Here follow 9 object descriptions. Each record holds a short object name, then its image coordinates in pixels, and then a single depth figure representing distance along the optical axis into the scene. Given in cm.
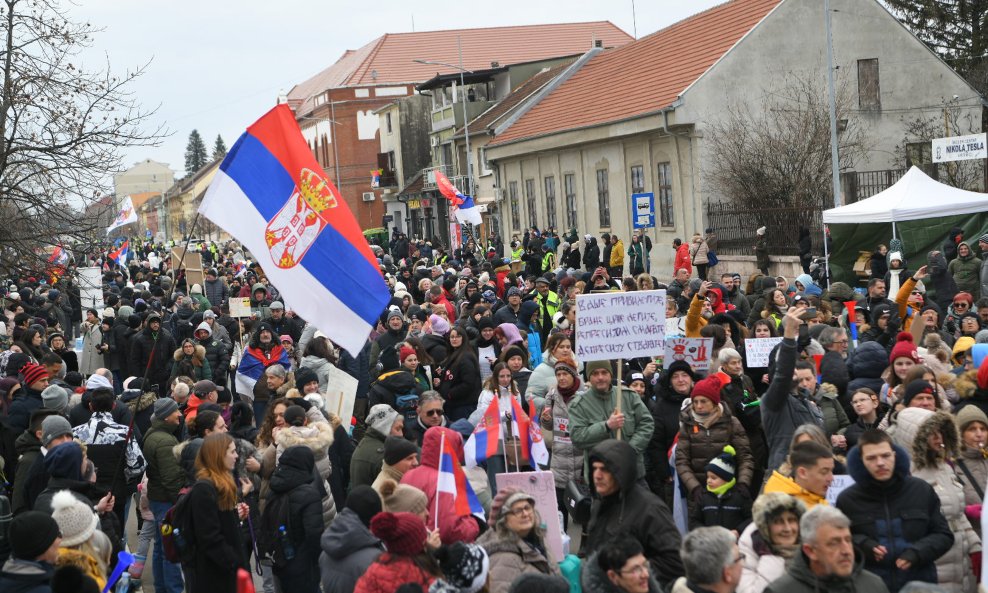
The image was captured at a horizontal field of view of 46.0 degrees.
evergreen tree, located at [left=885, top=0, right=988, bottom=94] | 4609
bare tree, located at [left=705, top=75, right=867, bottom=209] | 3303
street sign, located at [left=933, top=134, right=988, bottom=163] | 2209
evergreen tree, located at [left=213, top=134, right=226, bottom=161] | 18725
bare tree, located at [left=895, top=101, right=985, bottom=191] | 3512
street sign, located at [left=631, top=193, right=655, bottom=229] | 2334
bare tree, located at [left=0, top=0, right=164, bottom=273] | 1569
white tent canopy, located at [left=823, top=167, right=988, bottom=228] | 2078
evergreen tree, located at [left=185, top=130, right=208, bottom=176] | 18950
